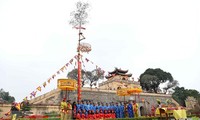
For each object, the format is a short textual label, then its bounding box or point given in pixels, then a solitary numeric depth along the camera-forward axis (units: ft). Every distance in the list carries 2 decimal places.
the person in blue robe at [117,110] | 48.81
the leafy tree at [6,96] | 151.02
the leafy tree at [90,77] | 151.13
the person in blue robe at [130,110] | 47.60
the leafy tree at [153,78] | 156.46
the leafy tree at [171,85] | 165.17
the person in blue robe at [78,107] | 42.76
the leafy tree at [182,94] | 141.88
